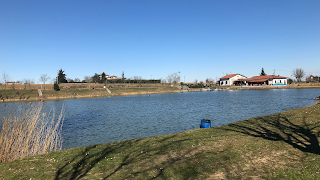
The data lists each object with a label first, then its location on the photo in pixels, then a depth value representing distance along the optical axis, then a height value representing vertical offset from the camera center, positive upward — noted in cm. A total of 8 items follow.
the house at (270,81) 11325 +348
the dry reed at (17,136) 983 -255
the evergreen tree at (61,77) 11184 +623
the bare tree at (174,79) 14311 +591
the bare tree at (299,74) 13575 +843
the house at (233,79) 12912 +507
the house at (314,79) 12498 +530
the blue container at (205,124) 1762 -332
